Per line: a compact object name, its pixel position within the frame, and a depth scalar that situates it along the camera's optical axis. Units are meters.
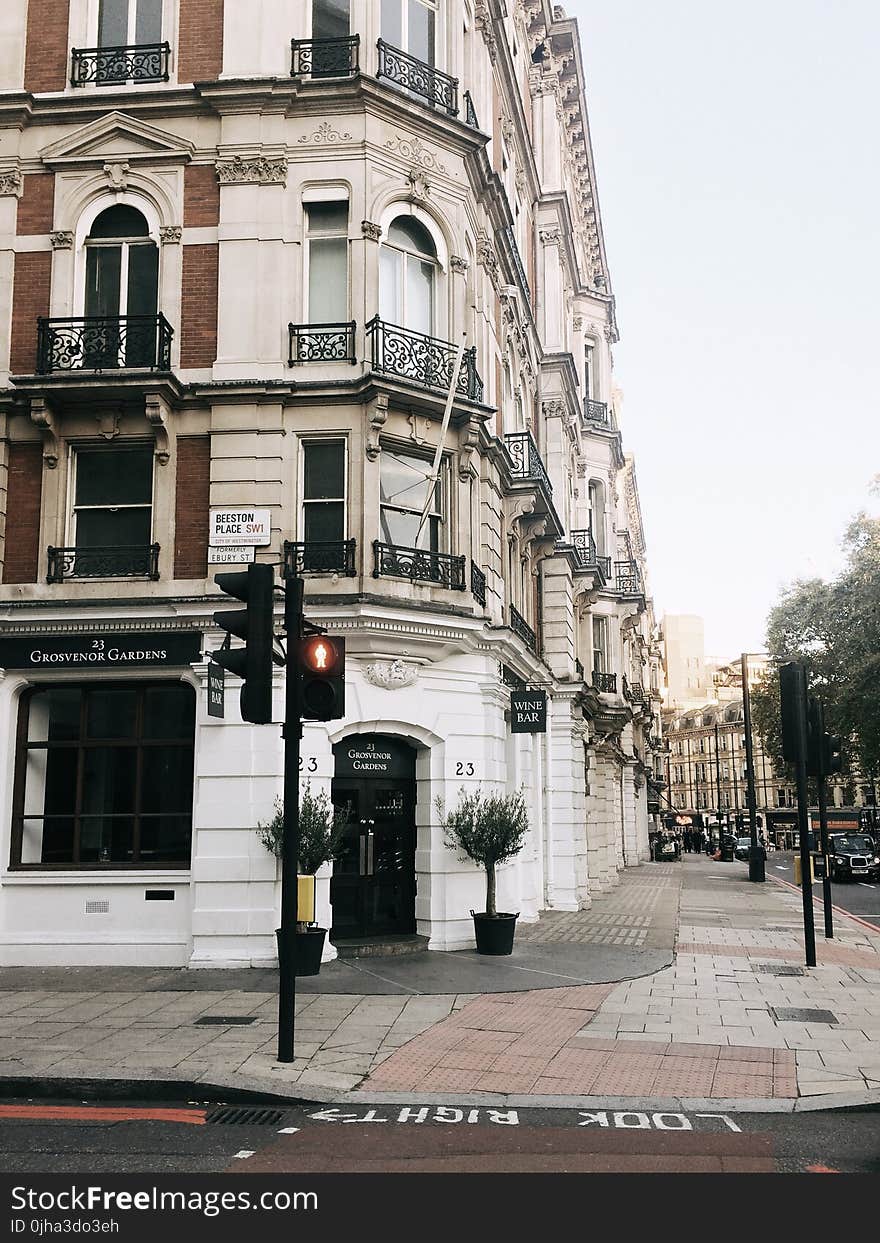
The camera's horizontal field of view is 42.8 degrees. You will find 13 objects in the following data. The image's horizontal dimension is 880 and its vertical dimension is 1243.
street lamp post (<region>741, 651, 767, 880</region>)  40.06
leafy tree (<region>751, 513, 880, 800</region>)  41.94
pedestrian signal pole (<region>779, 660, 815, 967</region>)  15.40
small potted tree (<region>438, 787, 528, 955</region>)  16.44
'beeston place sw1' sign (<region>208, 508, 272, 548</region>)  16.41
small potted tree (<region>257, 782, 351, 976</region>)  14.22
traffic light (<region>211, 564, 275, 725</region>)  9.02
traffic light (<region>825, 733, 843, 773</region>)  16.70
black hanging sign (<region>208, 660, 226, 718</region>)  14.81
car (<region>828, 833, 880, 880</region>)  41.78
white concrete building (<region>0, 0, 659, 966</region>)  16.11
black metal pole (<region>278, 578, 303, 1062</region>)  9.22
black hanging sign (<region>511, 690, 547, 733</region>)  20.89
